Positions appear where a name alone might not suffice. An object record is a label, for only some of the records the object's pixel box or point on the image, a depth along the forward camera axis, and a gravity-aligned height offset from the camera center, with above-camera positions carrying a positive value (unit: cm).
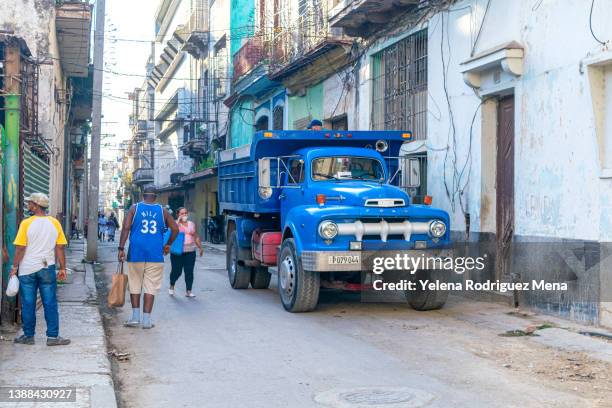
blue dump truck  1042 +3
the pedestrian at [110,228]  4188 -71
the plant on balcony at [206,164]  3542 +240
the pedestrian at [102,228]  4234 -72
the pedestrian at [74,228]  4110 -75
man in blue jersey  981 -44
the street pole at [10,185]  904 +34
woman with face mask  1318 -67
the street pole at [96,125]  2136 +246
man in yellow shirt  809 -58
